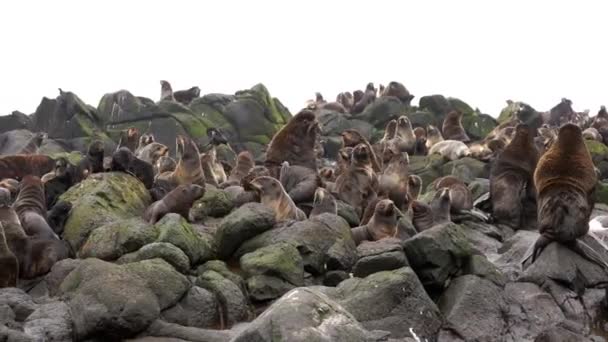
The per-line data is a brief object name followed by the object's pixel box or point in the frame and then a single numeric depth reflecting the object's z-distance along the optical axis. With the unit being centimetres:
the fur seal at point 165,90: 3303
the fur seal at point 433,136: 2474
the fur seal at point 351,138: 1875
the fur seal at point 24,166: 1593
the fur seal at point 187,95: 3427
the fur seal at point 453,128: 2564
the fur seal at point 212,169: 1711
